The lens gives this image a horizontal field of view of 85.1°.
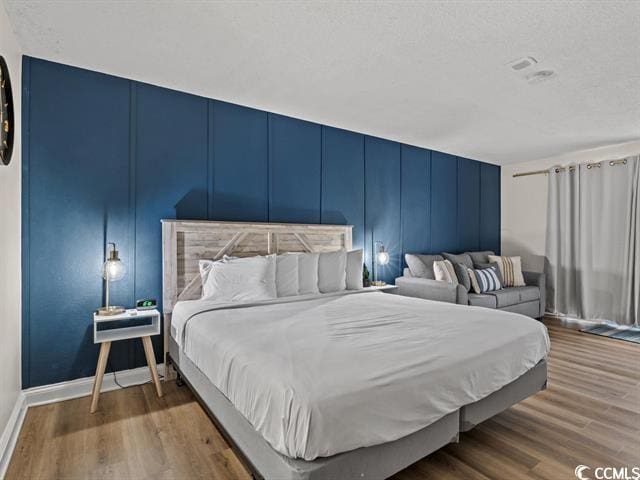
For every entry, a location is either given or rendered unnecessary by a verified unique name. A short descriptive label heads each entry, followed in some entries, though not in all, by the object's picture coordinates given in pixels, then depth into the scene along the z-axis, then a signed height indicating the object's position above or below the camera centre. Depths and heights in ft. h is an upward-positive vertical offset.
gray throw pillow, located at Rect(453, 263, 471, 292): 15.21 -1.72
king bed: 4.47 -2.15
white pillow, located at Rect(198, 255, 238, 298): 9.98 -0.98
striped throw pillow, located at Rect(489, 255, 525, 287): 17.06 -1.74
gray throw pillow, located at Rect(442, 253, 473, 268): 16.64 -1.07
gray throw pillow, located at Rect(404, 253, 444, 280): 15.78 -1.28
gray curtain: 15.40 -0.23
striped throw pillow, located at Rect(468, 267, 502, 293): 15.31 -1.96
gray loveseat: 14.17 -2.39
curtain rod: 15.67 +3.47
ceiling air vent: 8.48 +4.32
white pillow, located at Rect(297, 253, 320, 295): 11.28 -1.23
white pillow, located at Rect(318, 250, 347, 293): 11.84 -1.22
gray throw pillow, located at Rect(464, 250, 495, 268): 17.94 -1.07
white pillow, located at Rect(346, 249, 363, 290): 12.69 -1.28
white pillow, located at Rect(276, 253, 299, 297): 10.84 -1.23
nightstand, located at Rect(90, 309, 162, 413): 8.30 -2.48
